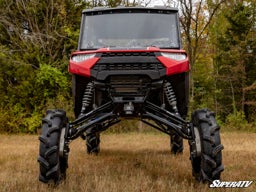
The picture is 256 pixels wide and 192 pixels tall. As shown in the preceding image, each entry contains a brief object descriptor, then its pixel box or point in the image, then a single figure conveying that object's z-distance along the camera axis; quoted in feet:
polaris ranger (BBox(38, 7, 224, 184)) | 18.34
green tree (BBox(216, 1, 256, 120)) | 103.19
